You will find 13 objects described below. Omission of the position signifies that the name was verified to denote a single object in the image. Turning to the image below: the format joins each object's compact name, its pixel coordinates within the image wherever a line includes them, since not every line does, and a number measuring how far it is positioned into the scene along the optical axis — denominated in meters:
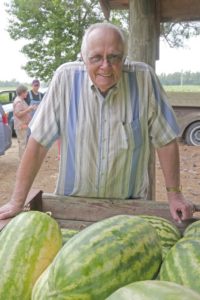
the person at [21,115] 10.07
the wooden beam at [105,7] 3.86
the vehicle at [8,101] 15.34
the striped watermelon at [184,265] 1.19
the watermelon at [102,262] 1.17
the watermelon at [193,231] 1.52
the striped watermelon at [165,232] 1.67
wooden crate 2.31
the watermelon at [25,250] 1.34
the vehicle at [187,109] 12.28
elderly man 2.62
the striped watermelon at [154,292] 0.94
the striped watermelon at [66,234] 1.69
